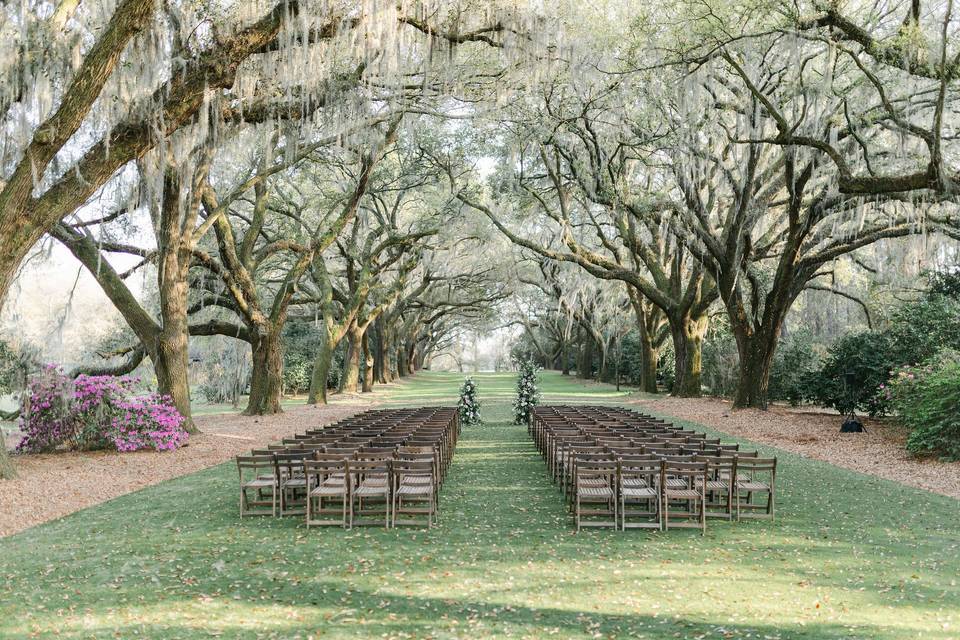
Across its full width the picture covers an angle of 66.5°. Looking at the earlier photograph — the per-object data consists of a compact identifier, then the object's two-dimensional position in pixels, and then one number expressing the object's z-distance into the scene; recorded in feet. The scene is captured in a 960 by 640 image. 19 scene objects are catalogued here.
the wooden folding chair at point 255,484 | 25.82
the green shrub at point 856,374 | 59.88
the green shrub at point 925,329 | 54.80
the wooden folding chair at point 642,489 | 24.43
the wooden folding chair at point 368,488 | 24.58
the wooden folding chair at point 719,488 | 25.61
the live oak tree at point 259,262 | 59.77
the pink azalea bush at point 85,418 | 43.52
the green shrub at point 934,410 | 39.09
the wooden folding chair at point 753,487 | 25.29
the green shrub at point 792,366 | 72.02
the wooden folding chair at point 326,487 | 24.34
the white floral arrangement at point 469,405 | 61.41
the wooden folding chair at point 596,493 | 24.32
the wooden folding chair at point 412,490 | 24.59
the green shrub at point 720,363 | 83.30
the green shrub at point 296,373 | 110.93
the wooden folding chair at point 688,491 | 23.99
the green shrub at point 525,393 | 60.80
